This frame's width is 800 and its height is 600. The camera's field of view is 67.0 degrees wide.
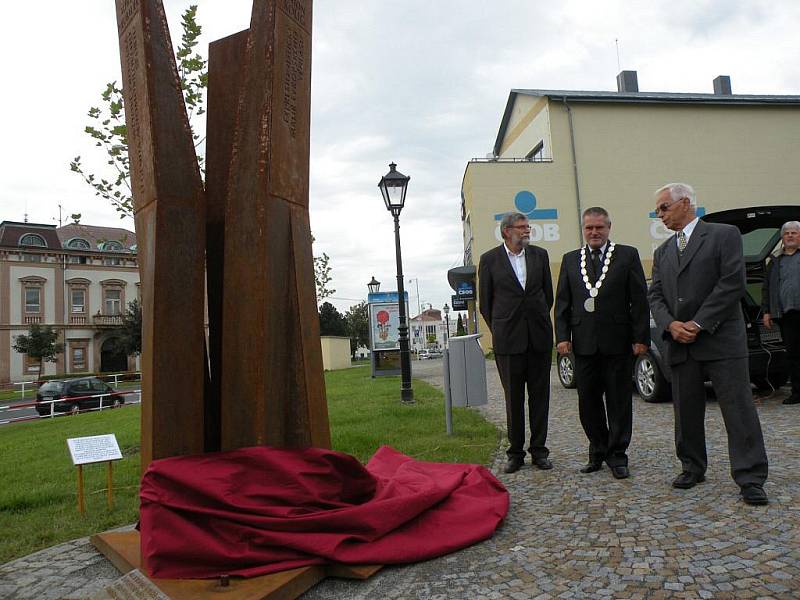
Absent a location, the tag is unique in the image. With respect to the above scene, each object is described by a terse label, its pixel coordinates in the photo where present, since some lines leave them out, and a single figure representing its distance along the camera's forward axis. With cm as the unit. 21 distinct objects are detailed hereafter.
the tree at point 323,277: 3291
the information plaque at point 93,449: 416
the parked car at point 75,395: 2202
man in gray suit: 371
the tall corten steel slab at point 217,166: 369
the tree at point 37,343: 4412
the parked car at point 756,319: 710
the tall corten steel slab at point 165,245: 323
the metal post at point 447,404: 676
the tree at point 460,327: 6671
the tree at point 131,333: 4762
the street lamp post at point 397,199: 1088
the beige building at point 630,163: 2941
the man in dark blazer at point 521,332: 488
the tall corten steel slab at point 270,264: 330
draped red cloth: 273
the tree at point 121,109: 619
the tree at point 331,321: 7188
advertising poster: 2141
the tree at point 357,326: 8150
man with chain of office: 457
